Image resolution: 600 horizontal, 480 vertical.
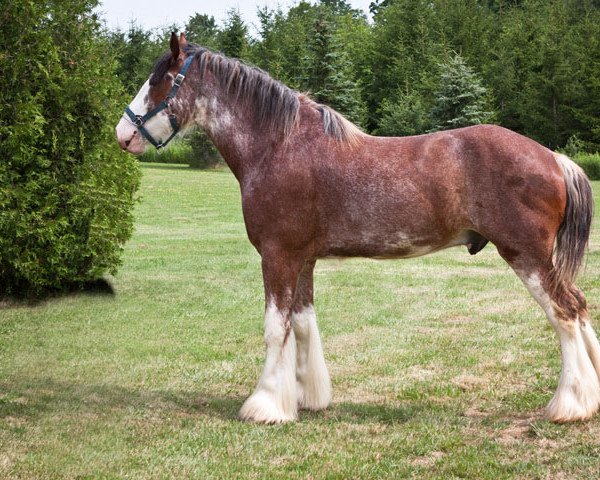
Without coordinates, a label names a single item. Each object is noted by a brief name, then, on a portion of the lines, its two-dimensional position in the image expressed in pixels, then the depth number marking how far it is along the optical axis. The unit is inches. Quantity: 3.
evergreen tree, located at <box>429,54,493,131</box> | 1298.0
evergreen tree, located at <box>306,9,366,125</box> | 1478.8
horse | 193.9
